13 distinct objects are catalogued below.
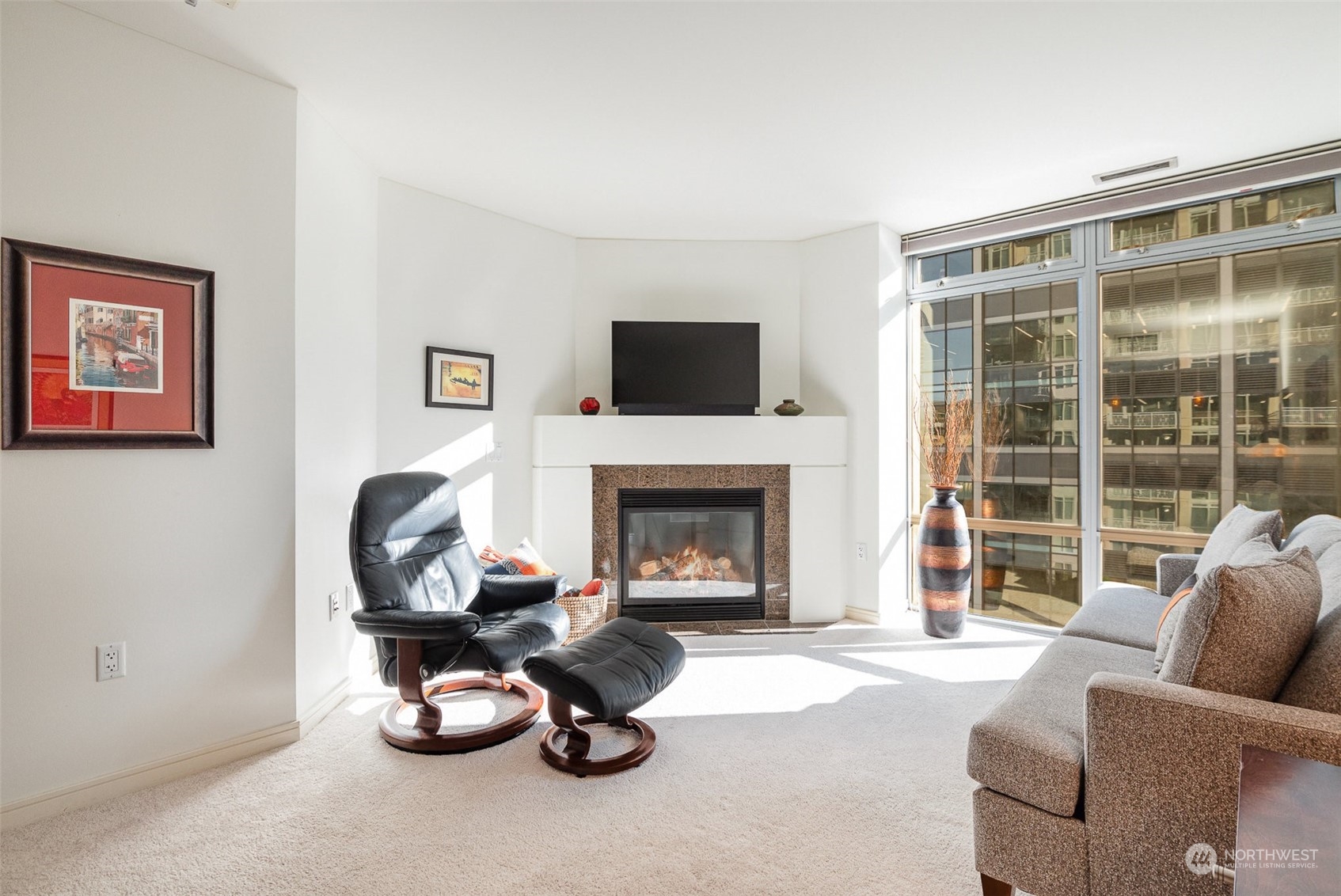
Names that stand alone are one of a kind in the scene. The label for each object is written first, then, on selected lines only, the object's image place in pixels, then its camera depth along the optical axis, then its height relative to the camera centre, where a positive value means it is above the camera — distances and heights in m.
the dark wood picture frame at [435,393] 3.59 +0.32
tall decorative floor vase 3.90 -0.72
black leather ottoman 2.16 -0.81
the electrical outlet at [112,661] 2.13 -0.71
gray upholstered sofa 1.29 -0.71
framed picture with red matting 1.99 +0.33
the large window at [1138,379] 3.26 +0.41
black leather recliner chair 2.40 -0.65
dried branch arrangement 4.07 +0.11
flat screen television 4.23 +0.53
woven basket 3.72 -0.94
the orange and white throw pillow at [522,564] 3.48 -0.63
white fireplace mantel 4.14 -0.08
